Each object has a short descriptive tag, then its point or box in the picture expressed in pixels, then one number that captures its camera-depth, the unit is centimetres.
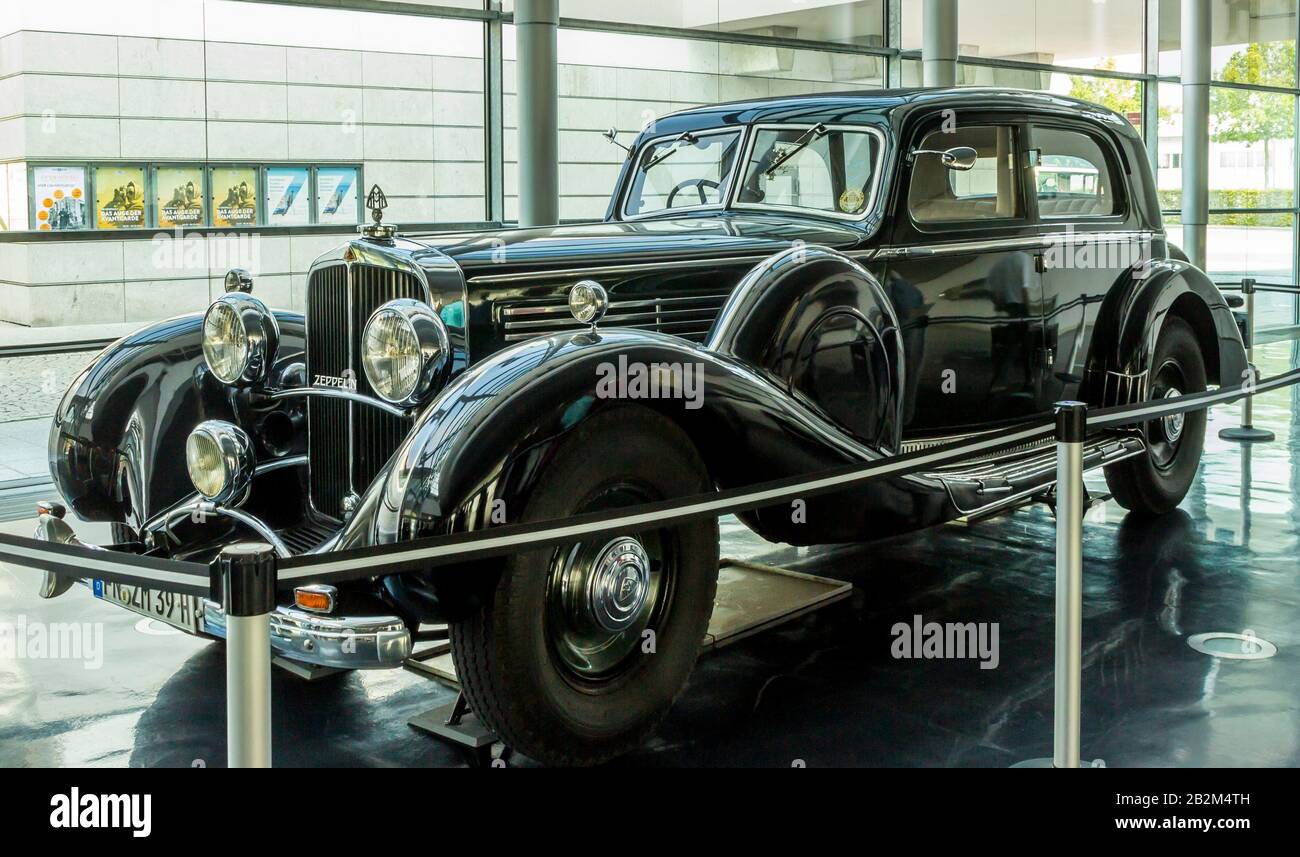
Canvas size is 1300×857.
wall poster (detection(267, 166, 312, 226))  805
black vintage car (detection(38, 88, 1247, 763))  304
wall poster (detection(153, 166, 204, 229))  775
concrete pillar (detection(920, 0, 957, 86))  1059
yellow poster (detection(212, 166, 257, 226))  791
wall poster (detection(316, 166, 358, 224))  827
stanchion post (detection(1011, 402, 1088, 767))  298
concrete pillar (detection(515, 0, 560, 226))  811
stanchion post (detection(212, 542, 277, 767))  196
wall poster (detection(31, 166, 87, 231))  738
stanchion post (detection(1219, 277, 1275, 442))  802
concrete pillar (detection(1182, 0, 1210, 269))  1291
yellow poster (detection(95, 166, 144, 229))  755
